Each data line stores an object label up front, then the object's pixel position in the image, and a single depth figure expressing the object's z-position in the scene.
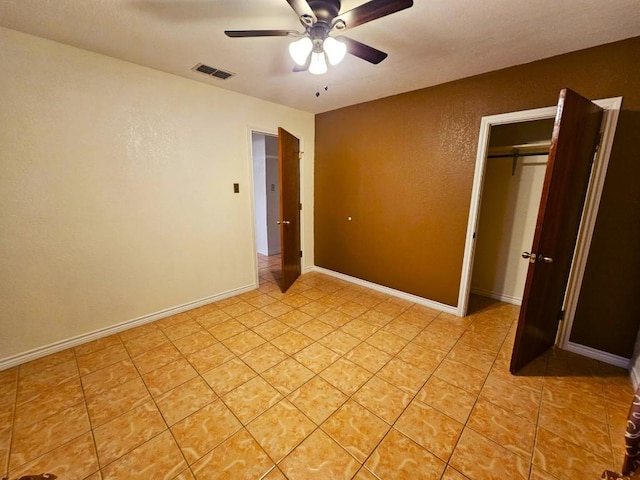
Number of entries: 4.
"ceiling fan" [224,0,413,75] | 1.25
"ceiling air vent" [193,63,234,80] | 2.39
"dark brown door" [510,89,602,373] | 1.72
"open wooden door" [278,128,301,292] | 3.26
